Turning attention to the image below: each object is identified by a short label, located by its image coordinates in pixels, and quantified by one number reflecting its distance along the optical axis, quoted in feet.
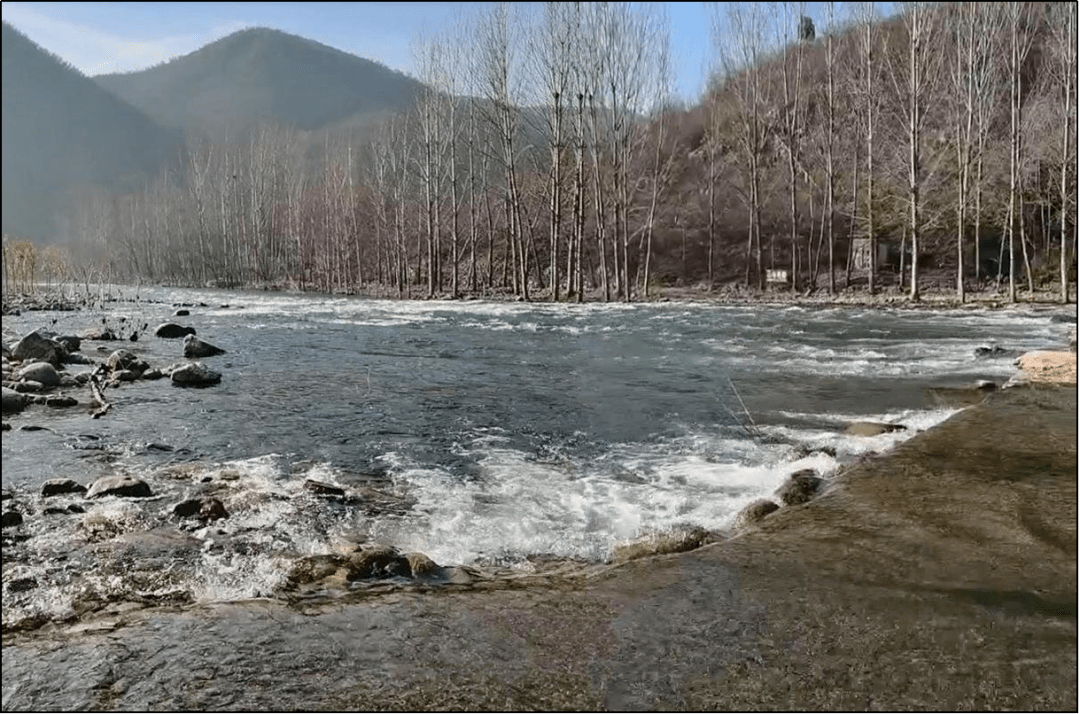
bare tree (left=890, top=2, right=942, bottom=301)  85.10
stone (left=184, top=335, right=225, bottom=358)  43.80
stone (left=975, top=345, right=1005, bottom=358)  42.50
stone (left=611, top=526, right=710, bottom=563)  14.74
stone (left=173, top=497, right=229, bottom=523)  16.60
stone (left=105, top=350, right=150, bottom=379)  36.86
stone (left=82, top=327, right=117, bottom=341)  52.95
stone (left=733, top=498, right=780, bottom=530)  16.57
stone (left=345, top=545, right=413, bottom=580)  13.58
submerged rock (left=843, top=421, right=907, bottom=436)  24.41
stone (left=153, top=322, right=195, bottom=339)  55.57
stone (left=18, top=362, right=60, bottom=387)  32.89
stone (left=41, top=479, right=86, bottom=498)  17.94
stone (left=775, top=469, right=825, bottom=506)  17.92
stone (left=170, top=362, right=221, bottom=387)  34.37
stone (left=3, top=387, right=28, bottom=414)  27.94
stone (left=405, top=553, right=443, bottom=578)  13.79
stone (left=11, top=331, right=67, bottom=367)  38.91
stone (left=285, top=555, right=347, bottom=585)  13.34
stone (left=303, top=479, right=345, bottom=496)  18.79
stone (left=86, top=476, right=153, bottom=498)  17.93
